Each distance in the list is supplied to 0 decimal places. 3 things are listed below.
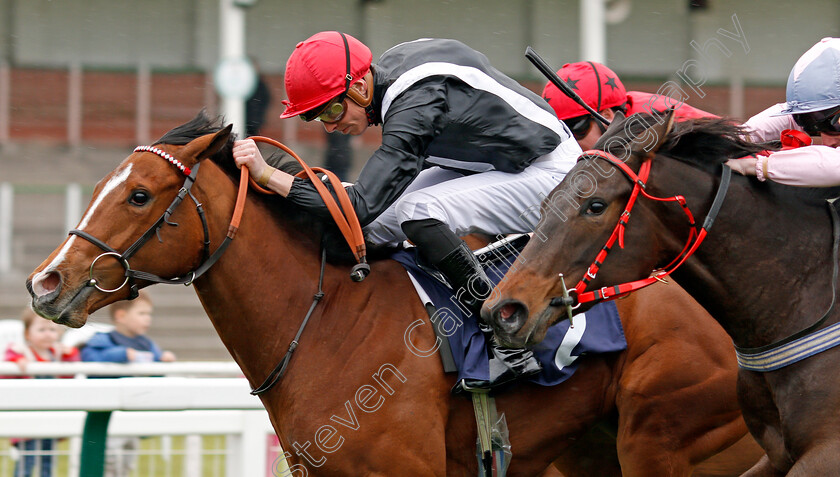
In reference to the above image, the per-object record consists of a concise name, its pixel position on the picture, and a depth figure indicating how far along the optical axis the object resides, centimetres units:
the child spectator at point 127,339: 1190
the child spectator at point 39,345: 1184
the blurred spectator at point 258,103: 2545
